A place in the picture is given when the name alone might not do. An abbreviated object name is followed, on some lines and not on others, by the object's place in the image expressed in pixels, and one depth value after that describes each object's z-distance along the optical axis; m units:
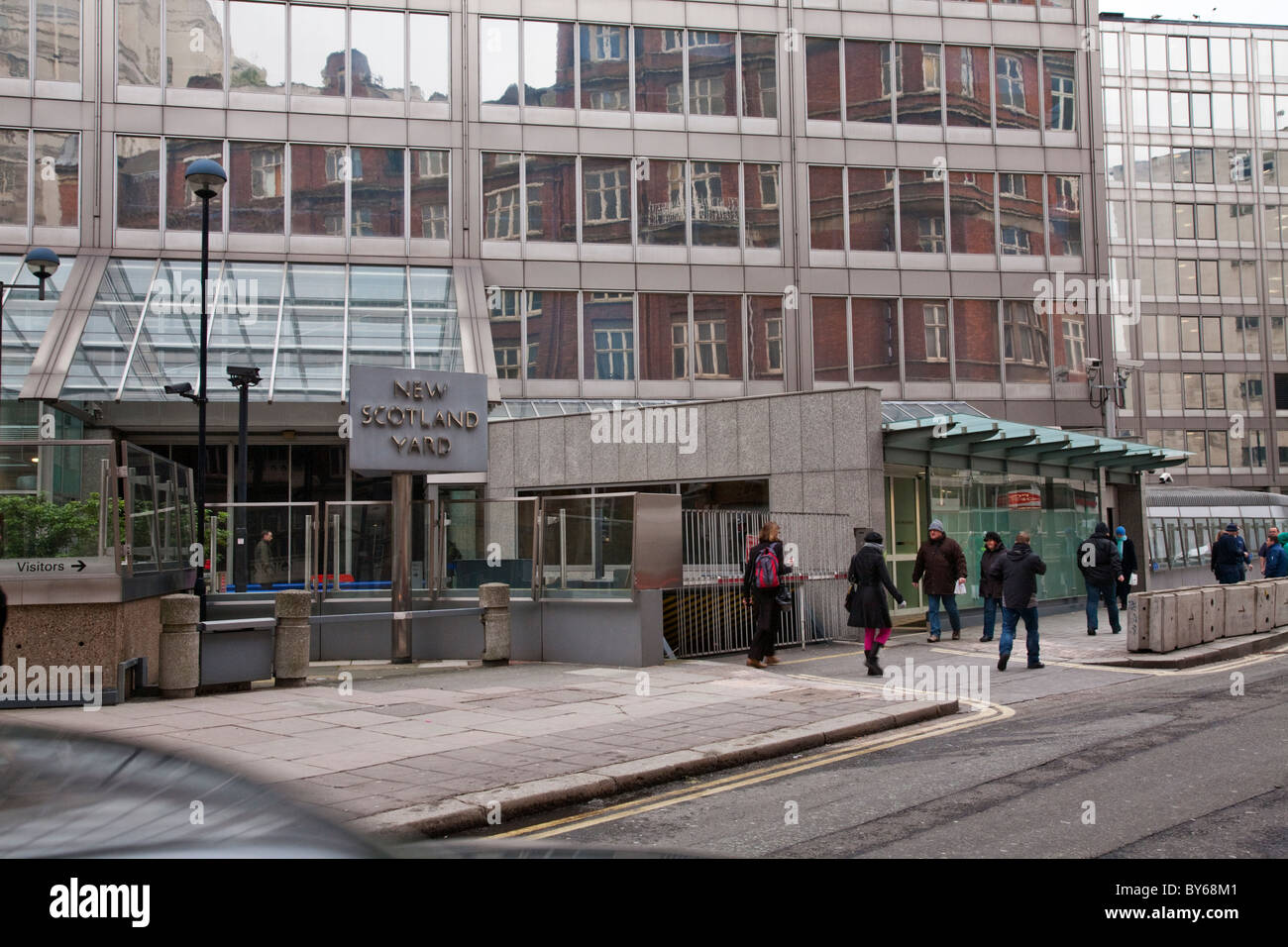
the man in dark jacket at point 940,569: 17.95
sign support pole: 15.38
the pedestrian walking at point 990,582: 17.19
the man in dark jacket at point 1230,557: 22.94
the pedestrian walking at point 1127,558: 21.65
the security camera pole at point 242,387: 20.88
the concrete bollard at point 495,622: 15.23
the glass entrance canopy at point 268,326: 24.48
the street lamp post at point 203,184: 16.70
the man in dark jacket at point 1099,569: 19.14
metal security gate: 16.02
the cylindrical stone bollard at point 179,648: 12.00
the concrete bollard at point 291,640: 13.10
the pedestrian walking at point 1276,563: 23.22
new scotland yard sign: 14.82
